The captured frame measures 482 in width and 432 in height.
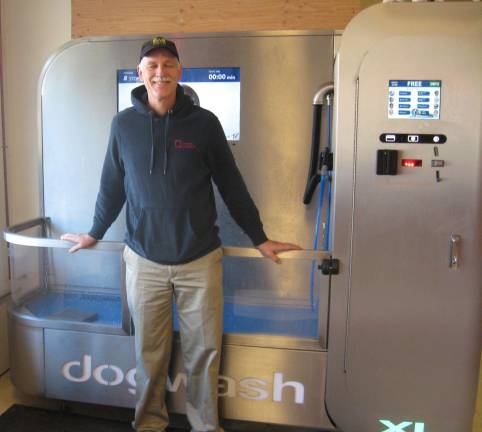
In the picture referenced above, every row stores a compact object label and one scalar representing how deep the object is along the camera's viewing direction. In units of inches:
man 73.2
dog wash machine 71.6
